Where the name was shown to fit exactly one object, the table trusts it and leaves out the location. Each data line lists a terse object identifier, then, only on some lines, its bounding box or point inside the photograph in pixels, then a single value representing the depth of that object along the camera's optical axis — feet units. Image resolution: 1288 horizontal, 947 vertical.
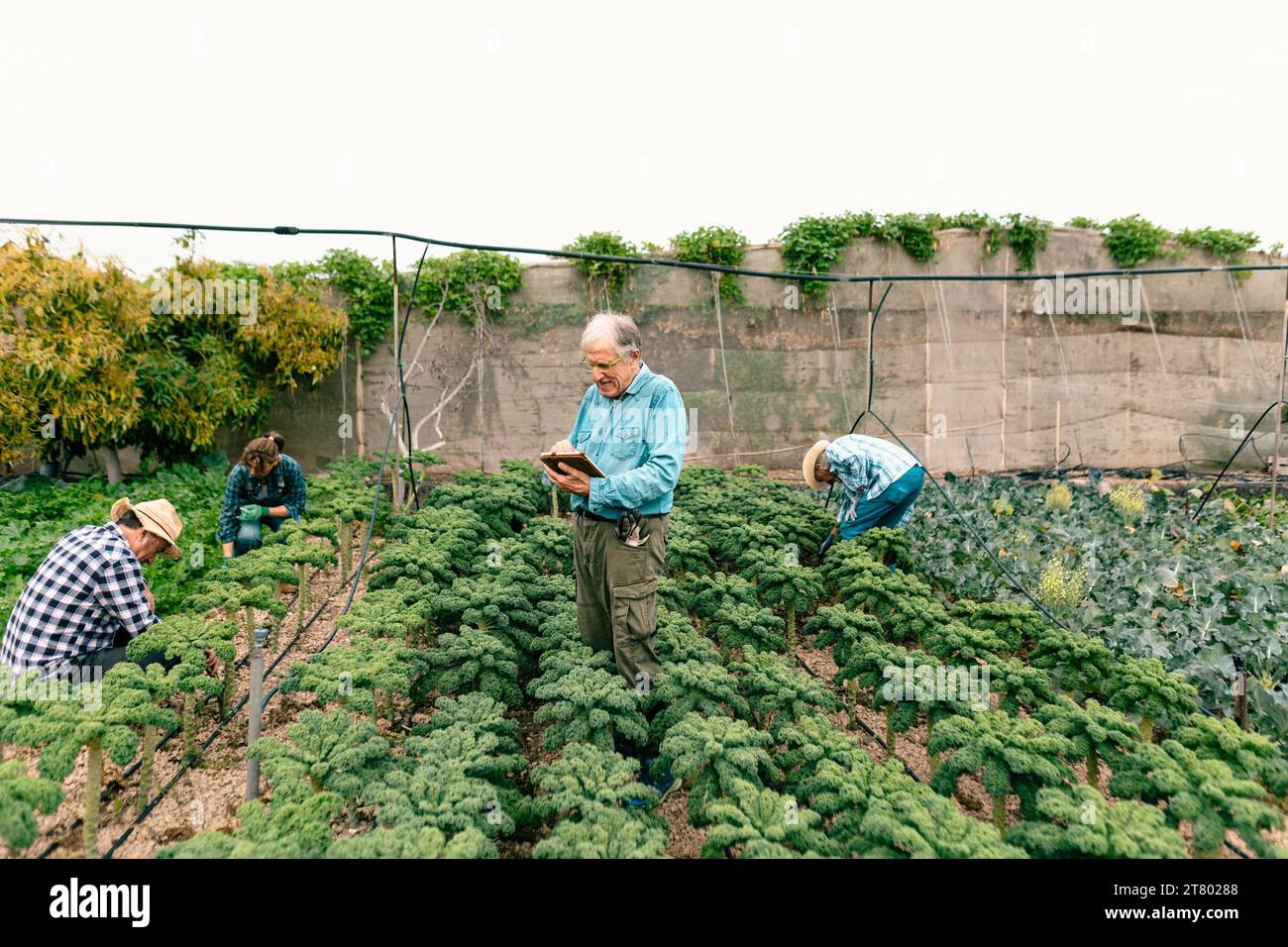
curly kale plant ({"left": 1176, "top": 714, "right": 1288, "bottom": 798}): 9.20
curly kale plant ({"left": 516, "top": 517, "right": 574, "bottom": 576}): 17.31
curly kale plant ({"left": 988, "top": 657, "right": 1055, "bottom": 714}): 11.10
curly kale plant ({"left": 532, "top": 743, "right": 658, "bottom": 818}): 8.48
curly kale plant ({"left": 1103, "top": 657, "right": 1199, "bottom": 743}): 10.84
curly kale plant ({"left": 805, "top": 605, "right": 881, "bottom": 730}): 12.70
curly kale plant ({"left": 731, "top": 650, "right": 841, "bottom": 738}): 10.70
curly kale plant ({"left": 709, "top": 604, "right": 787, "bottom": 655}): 13.01
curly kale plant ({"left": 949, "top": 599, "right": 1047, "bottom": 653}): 13.14
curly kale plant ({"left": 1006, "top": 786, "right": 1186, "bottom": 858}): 7.66
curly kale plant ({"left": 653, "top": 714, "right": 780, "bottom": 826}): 8.98
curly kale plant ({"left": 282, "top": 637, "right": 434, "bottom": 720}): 10.45
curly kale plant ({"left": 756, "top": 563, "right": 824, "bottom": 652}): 15.06
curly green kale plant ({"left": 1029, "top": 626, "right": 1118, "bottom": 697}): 11.91
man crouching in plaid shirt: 11.28
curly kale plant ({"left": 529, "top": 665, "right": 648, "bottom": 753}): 10.02
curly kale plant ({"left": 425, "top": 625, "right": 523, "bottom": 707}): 11.50
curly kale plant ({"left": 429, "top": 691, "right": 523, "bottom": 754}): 10.16
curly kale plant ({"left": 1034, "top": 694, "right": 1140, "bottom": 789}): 9.70
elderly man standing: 10.43
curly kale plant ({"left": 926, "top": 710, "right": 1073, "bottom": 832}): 9.11
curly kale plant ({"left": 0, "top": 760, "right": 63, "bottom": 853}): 7.40
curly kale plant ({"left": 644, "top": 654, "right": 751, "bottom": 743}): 10.56
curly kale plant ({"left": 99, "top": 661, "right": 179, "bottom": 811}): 9.98
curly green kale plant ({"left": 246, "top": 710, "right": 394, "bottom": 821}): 8.73
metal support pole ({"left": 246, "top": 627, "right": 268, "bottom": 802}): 9.75
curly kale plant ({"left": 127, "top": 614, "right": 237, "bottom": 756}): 10.52
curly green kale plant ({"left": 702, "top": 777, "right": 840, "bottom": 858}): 7.74
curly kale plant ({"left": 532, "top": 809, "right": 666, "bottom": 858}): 7.57
